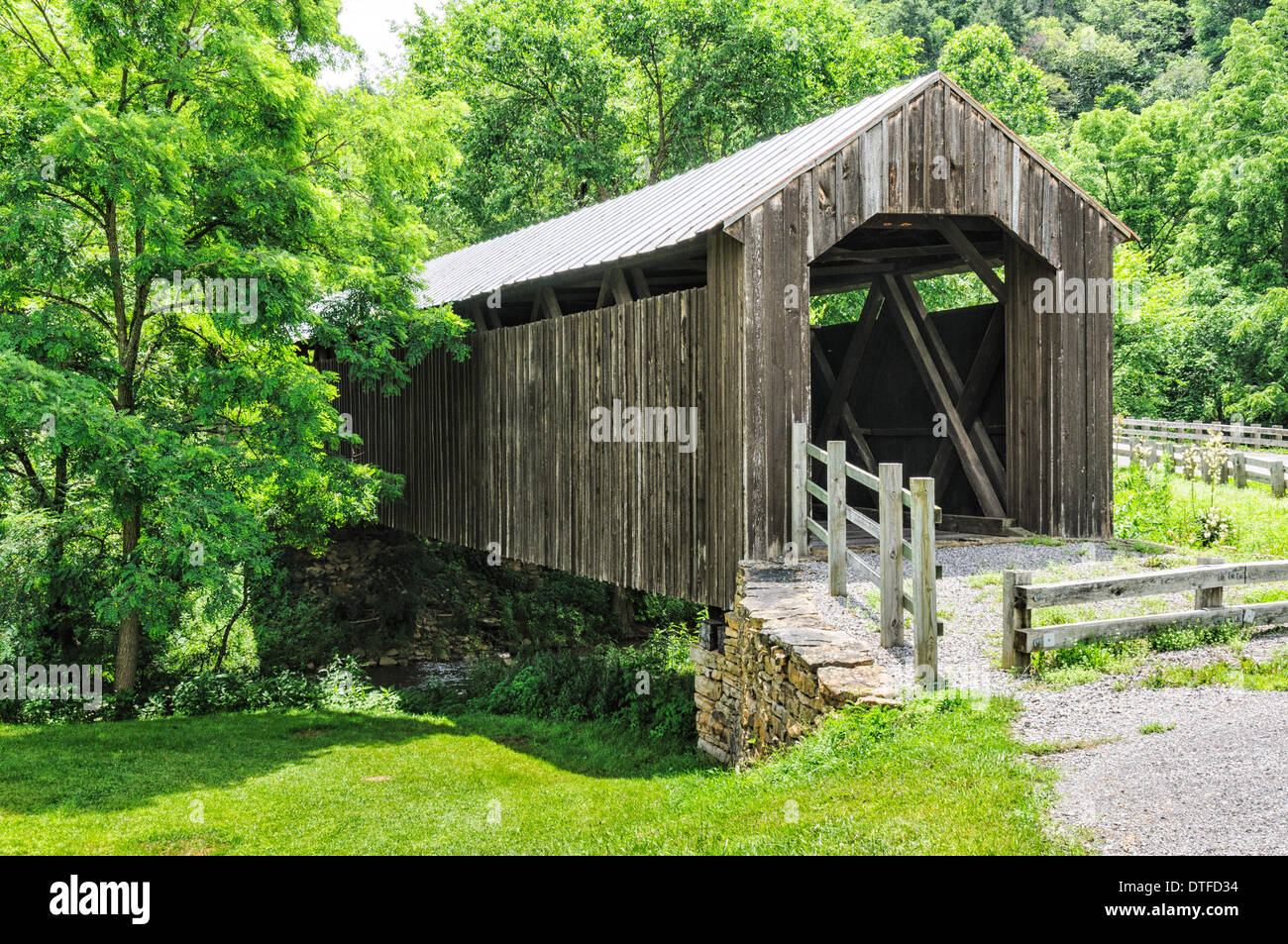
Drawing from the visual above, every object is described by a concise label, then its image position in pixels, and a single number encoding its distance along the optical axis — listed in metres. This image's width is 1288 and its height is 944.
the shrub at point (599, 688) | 12.70
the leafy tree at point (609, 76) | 25.12
